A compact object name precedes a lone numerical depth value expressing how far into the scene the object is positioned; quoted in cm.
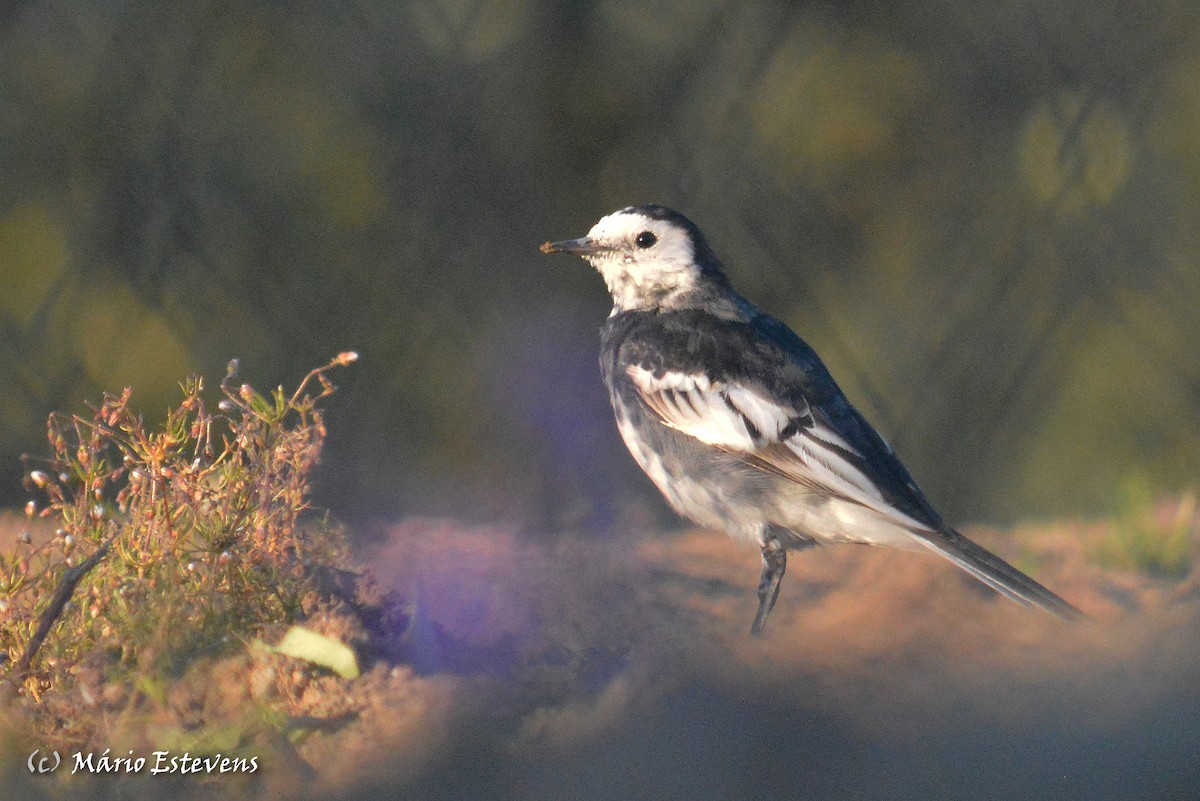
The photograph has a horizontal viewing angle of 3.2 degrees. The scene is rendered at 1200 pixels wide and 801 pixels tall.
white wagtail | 418
